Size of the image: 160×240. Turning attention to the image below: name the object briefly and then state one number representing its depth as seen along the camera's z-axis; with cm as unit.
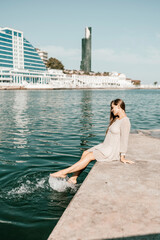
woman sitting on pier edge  484
